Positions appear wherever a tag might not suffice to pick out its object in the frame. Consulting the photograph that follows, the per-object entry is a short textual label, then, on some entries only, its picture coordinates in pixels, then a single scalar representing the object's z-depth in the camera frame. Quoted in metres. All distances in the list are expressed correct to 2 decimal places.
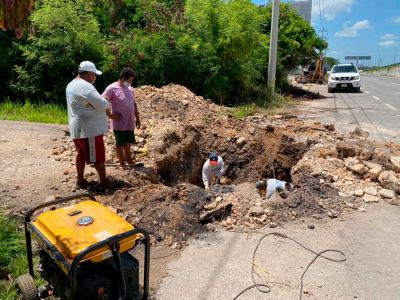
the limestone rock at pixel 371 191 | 5.29
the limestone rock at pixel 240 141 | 8.28
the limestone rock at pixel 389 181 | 5.38
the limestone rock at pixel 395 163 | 6.00
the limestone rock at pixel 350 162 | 5.91
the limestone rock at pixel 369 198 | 5.15
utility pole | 13.55
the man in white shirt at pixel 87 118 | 4.58
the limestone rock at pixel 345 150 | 6.48
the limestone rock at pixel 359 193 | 5.26
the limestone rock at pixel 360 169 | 5.75
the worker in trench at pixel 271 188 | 5.28
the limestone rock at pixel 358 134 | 8.41
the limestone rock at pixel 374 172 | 5.62
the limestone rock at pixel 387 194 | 5.26
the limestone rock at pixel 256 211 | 4.62
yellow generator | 2.48
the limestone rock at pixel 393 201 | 5.15
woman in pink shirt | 5.61
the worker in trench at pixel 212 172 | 6.90
